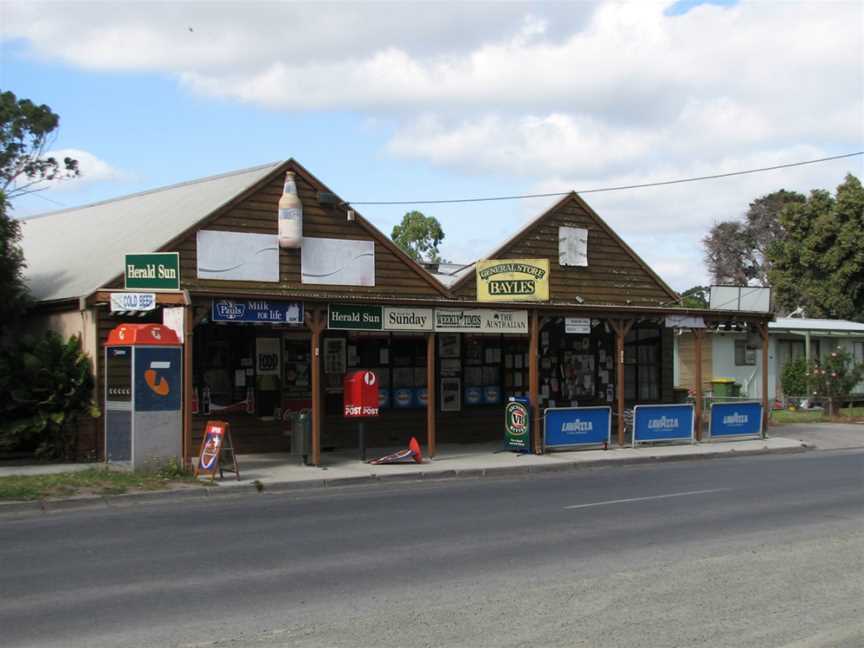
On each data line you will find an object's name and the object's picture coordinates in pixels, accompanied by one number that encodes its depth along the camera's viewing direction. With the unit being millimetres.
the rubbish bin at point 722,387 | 35375
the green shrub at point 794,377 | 35781
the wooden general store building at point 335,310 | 18828
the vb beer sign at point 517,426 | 20984
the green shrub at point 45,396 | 17672
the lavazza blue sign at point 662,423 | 22875
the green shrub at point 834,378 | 31703
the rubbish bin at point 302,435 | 18203
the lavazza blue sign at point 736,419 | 24516
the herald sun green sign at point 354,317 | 18484
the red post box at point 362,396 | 18531
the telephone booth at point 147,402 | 16328
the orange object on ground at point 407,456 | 18719
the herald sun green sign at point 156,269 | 17297
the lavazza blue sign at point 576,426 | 21453
